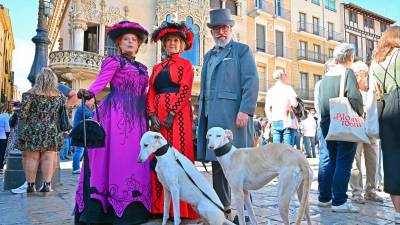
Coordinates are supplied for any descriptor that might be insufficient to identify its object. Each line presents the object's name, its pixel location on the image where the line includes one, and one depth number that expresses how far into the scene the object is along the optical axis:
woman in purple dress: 3.94
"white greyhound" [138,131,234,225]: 3.36
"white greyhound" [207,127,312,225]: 3.10
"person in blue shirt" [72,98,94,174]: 8.43
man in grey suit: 3.93
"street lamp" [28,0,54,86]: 7.52
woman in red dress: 4.14
